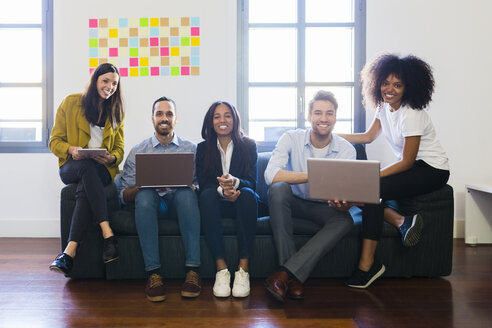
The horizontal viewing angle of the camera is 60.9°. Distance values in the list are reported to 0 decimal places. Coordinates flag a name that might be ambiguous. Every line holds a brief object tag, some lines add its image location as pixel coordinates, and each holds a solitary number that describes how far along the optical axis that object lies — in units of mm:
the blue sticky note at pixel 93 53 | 3525
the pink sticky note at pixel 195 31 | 3502
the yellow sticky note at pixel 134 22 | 3502
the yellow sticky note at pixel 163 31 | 3504
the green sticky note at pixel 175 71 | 3514
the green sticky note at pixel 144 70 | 3518
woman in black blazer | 2123
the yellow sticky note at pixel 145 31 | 3506
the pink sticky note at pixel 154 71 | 3520
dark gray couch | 2289
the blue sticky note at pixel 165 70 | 3516
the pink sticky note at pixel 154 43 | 3508
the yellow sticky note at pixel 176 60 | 3510
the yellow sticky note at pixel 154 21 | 3504
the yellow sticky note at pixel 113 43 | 3510
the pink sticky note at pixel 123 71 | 3520
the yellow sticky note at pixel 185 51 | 3506
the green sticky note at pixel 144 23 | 3504
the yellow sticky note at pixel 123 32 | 3502
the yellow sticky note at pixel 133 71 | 3516
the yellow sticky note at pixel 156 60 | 3516
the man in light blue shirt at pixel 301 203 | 2023
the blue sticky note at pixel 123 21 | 3504
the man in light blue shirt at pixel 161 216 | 2055
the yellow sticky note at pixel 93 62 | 3531
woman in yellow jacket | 2215
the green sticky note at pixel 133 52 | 3510
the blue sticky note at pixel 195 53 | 3512
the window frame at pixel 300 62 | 3566
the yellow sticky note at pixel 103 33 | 3508
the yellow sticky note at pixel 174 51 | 3506
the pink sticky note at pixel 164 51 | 3508
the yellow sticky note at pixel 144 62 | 3516
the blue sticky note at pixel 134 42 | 3506
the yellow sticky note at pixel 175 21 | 3502
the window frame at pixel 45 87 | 3574
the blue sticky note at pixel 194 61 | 3512
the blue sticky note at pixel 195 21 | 3498
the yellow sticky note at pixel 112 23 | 3504
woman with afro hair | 2207
